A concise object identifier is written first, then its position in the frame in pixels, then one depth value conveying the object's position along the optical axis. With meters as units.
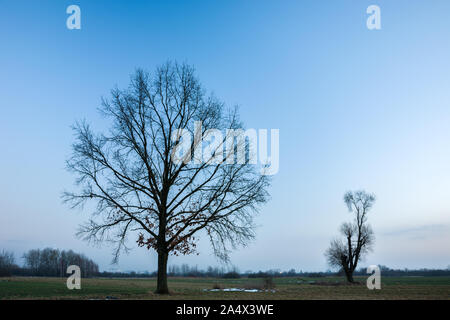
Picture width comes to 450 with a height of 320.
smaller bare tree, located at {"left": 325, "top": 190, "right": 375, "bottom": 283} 47.19
